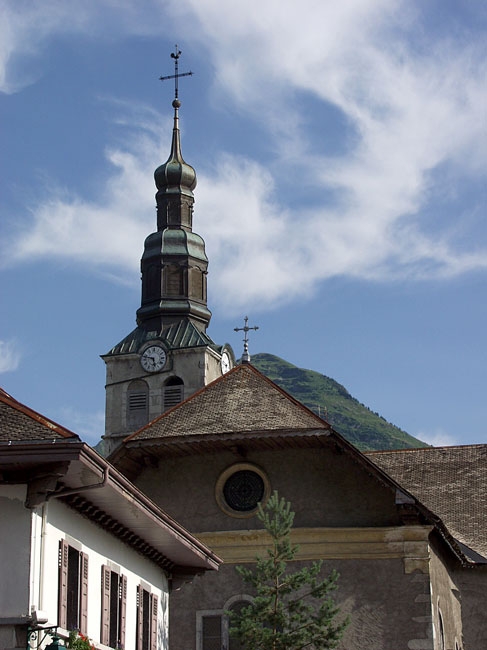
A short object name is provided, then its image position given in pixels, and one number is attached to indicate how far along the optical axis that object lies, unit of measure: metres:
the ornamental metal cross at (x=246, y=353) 51.98
